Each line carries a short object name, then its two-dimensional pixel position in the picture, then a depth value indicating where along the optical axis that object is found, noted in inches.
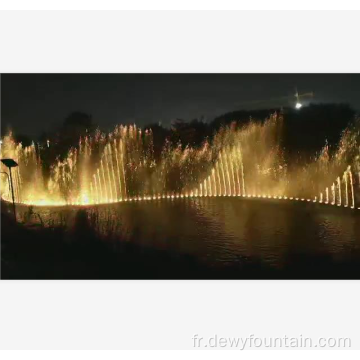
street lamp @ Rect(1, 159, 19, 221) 439.3
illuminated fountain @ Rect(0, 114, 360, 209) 713.0
